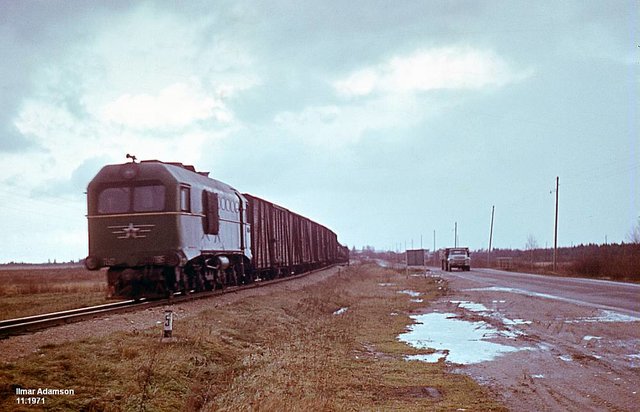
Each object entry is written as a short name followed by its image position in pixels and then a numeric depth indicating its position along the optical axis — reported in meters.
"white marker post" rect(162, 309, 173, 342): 11.62
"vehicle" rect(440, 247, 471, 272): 69.94
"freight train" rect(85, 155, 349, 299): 17.98
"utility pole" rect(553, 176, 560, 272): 60.53
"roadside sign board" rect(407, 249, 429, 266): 46.64
